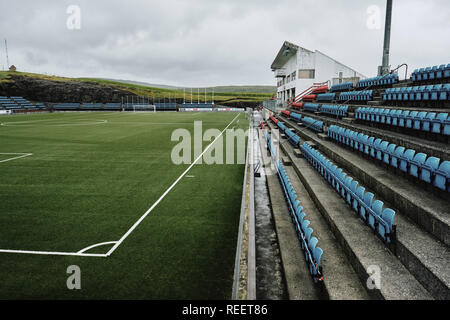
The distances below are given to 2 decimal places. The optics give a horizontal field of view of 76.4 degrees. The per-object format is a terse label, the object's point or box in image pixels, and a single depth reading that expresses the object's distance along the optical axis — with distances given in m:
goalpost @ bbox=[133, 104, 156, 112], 62.06
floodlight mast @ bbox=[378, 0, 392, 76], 13.98
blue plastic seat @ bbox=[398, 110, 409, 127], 7.83
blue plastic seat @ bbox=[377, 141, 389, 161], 6.43
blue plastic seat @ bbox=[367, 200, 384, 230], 4.20
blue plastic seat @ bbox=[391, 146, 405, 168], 5.78
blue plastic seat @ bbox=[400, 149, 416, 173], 5.41
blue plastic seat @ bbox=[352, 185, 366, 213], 4.85
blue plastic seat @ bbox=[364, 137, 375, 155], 7.11
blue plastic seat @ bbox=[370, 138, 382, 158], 6.78
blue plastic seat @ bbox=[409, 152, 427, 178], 5.06
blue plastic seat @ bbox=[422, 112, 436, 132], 6.72
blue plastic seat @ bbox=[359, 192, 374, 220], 4.53
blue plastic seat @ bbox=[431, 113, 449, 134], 6.22
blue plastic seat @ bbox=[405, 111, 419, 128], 7.47
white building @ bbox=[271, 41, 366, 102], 31.59
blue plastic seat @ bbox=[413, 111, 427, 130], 7.08
